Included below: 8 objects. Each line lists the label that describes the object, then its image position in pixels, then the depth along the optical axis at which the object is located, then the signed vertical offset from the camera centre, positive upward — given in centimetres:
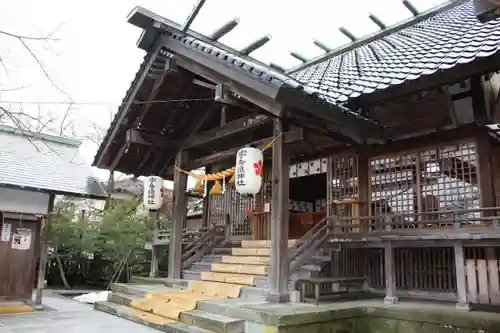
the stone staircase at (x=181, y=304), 686 -113
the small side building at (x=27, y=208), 1022 +90
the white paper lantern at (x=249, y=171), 807 +149
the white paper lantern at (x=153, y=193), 1154 +146
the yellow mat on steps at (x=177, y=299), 784 -105
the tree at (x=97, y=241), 1764 +19
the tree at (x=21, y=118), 483 +158
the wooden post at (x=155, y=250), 1273 -11
